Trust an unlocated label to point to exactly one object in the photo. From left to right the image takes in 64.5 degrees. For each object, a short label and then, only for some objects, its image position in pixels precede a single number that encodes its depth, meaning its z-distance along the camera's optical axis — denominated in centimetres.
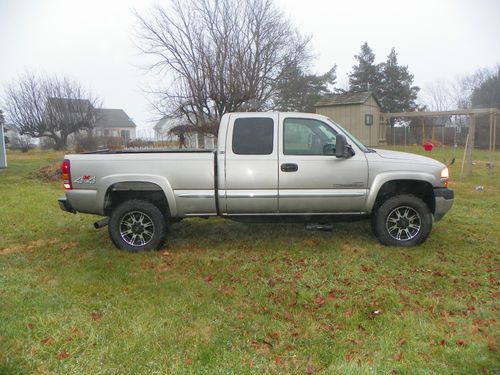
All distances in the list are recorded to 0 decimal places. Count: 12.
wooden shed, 2123
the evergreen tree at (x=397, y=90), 3834
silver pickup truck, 525
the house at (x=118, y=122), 6875
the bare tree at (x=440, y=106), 4762
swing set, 1279
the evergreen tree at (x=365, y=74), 3997
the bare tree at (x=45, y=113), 3956
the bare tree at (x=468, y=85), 4478
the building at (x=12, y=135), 3992
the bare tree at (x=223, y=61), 1816
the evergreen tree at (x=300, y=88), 2597
